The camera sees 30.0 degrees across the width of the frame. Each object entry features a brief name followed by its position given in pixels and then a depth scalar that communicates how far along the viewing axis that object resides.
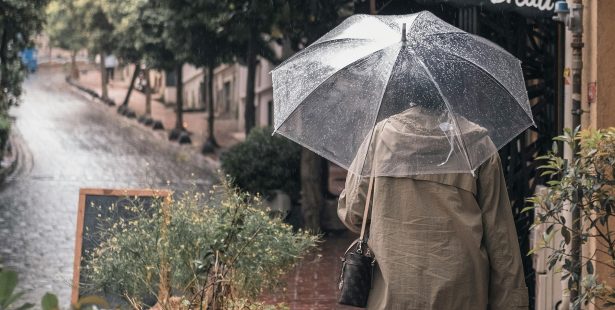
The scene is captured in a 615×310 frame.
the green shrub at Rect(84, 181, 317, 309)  5.62
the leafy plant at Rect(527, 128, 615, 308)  5.41
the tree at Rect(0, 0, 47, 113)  21.61
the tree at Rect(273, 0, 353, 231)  14.71
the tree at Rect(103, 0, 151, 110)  30.66
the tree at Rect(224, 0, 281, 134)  15.24
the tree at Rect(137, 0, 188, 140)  24.02
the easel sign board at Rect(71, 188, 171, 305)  7.18
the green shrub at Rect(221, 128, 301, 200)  15.85
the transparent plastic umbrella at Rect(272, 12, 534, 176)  4.70
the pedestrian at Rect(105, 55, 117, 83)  52.17
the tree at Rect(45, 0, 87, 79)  41.10
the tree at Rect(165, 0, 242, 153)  16.62
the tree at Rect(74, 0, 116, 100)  39.09
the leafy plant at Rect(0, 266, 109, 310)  2.57
